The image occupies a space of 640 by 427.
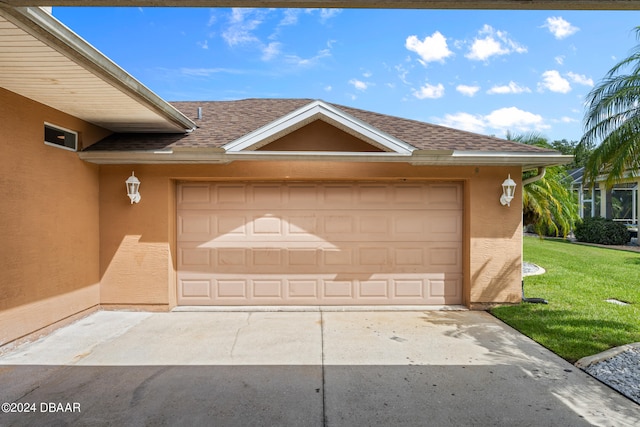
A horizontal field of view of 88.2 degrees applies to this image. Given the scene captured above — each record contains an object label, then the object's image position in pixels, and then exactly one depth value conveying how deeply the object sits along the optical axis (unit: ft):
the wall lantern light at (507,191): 21.02
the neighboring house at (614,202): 64.49
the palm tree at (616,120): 25.50
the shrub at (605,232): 58.54
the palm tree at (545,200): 32.71
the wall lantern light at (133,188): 20.74
